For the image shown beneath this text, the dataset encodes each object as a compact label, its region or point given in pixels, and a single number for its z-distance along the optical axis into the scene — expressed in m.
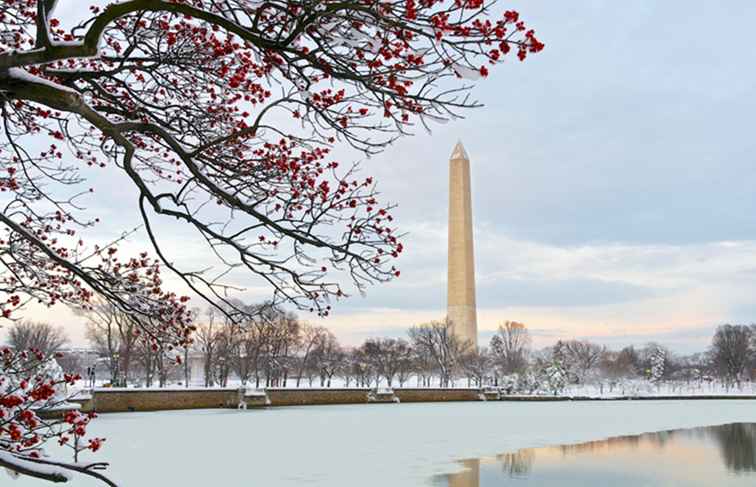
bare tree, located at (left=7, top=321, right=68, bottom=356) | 54.38
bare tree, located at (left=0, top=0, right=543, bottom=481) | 4.99
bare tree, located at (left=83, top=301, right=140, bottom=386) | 40.16
